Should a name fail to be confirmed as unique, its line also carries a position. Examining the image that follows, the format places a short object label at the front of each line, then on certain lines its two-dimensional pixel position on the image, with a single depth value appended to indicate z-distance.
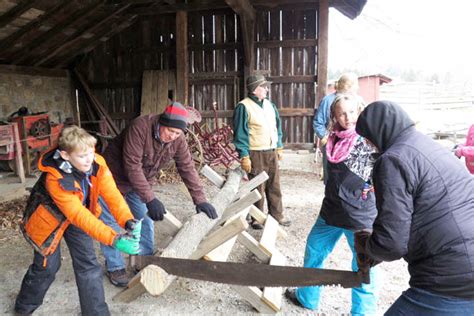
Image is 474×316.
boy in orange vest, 2.29
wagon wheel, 7.12
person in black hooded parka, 1.50
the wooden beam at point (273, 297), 2.82
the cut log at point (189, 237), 2.25
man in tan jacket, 4.32
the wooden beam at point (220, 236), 2.74
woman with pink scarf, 2.45
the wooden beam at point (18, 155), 6.19
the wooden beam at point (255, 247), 3.33
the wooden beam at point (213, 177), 4.31
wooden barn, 7.64
